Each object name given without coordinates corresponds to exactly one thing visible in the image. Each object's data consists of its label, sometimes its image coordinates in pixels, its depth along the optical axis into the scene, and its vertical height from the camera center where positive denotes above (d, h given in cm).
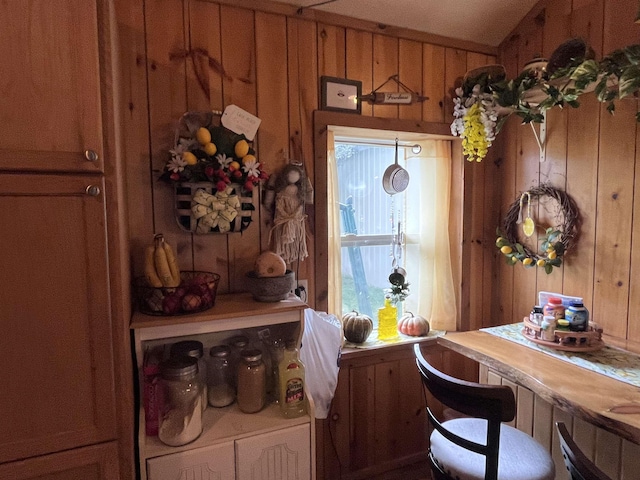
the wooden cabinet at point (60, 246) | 95 -8
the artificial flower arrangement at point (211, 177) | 141 +13
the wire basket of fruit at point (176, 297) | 130 -28
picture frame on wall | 179 +53
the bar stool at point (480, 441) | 112 -78
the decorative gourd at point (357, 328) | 197 -57
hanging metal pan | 207 +17
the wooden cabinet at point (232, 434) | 123 -72
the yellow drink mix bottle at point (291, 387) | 140 -61
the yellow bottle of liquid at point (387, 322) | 211 -59
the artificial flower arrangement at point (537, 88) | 137 +48
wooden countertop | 109 -56
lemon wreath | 184 -11
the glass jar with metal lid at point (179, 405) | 125 -61
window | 218 -8
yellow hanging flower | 182 +36
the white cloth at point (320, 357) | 168 -61
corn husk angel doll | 166 +1
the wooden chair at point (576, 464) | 82 -54
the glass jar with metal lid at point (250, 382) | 140 -59
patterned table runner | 136 -56
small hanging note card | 156 +36
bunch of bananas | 132 -17
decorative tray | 156 -52
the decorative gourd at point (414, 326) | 212 -61
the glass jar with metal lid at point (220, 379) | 144 -61
